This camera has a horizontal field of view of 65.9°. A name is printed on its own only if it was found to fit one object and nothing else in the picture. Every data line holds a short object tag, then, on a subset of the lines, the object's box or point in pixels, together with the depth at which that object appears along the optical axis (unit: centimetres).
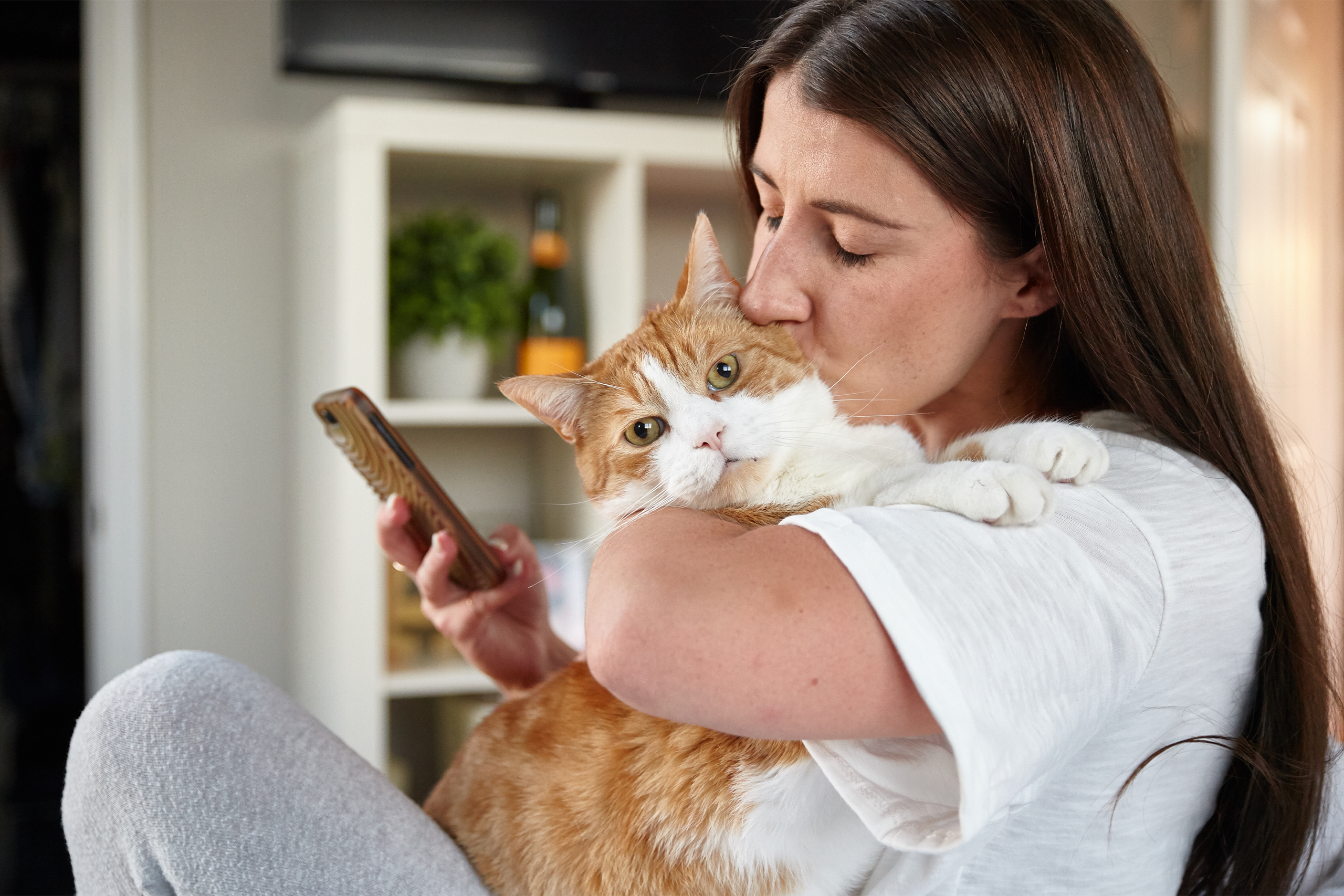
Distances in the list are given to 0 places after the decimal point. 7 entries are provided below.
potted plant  215
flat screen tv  221
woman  57
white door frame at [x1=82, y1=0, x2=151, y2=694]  224
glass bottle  228
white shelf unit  203
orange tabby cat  75
